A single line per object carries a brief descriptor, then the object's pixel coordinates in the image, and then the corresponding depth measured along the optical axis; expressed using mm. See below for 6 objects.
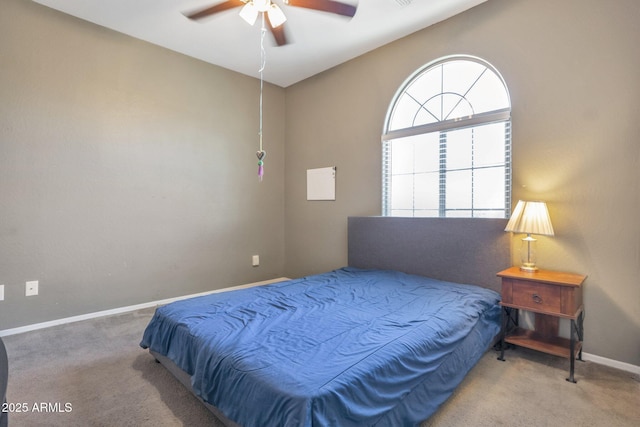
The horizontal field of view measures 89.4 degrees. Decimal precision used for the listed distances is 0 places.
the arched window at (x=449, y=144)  2727
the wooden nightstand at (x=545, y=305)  2012
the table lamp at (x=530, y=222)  2189
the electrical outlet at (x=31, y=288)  2752
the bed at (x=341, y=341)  1242
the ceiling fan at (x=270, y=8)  2096
